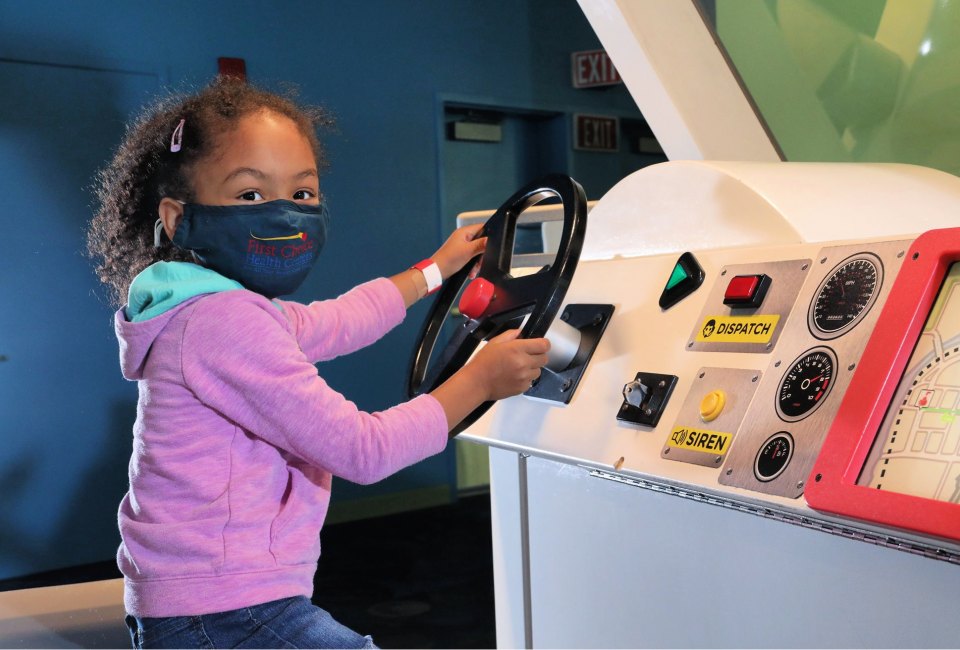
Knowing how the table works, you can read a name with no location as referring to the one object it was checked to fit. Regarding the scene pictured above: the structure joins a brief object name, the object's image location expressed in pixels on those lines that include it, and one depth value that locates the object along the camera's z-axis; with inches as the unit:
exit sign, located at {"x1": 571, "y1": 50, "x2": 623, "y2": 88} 229.0
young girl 43.7
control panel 31.6
